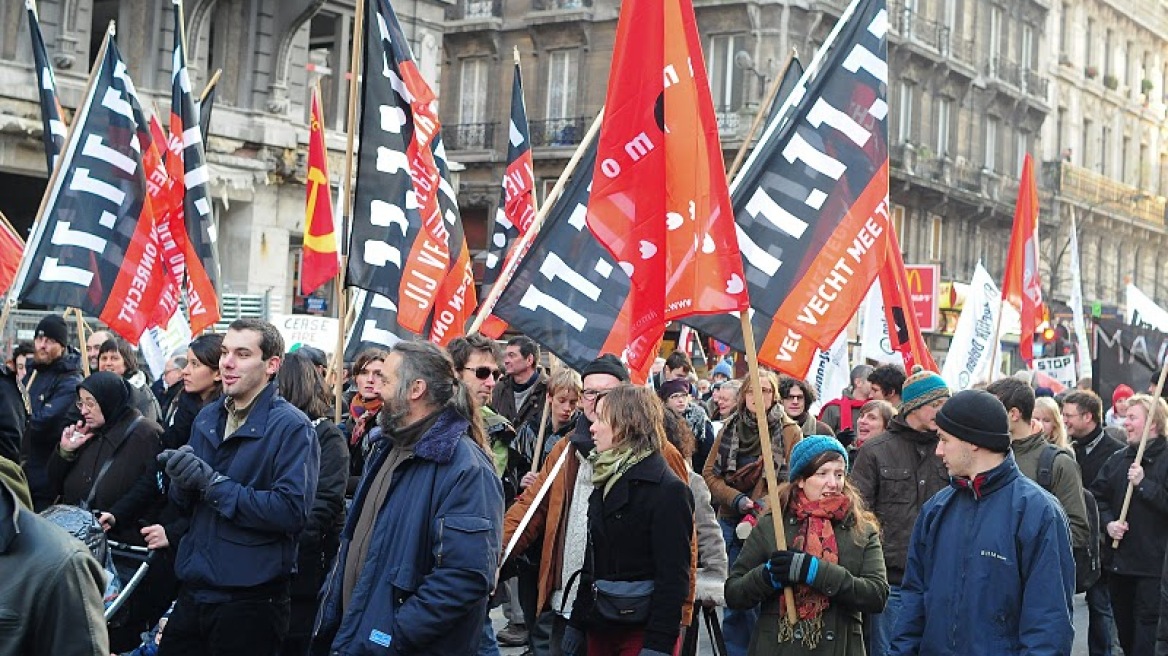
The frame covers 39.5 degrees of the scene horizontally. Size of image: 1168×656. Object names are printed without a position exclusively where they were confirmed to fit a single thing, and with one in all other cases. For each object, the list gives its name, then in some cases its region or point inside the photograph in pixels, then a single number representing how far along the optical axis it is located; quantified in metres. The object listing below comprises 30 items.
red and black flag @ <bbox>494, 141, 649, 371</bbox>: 7.98
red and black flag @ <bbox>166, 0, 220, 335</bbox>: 12.15
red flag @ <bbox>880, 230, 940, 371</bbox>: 11.46
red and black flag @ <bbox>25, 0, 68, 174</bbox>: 12.56
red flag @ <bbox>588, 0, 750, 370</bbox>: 7.19
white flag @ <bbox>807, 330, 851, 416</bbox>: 14.27
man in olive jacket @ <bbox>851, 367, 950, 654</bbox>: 7.99
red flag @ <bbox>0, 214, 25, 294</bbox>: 12.52
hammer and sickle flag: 15.06
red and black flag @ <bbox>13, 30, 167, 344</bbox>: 10.50
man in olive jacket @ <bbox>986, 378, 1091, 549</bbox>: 7.71
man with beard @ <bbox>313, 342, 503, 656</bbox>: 5.05
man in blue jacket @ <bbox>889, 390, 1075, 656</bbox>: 5.34
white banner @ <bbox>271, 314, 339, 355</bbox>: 18.91
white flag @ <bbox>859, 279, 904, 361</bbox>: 16.45
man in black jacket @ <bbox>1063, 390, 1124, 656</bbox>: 9.91
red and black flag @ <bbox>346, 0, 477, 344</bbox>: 9.79
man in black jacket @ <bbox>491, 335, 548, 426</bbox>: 9.81
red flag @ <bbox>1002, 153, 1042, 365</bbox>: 15.34
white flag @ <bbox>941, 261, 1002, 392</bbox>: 15.49
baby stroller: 5.17
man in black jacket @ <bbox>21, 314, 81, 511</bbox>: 8.58
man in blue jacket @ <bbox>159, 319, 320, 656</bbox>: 5.93
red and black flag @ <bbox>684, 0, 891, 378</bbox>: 7.84
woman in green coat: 6.07
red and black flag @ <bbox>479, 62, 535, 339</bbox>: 13.88
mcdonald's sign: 27.67
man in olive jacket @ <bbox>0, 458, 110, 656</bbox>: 2.99
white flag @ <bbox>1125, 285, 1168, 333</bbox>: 16.22
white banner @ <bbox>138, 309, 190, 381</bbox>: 13.70
